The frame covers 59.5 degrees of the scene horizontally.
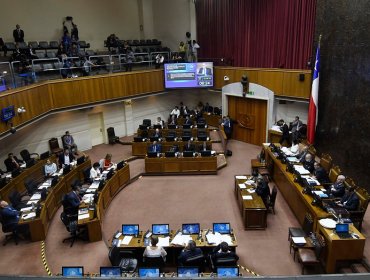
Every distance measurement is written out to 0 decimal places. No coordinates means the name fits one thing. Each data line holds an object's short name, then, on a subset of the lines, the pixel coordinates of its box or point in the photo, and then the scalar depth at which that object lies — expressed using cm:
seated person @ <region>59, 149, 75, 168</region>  1298
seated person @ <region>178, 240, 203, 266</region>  683
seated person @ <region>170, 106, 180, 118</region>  1959
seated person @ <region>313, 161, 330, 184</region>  988
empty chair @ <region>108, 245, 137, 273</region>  693
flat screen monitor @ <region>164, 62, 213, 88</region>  1819
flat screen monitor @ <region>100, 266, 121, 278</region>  612
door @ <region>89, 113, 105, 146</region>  1772
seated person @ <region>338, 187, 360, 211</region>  816
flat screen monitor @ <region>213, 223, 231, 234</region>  768
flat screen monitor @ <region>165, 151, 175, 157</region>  1342
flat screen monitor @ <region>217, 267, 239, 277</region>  602
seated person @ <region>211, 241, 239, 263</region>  675
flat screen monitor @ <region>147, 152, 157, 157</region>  1355
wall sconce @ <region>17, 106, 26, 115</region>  1158
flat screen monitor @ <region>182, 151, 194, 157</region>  1327
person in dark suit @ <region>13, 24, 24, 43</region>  1500
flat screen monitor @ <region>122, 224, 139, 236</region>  786
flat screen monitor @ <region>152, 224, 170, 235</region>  776
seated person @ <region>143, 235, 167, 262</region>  694
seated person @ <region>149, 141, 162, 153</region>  1437
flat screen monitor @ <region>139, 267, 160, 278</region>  610
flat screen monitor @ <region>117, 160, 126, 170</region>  1217
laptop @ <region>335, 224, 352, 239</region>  695
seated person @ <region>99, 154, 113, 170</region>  1216
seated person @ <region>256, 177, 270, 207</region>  967
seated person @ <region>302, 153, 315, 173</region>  1056
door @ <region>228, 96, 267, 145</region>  1664
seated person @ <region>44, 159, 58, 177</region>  1200
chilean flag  1182
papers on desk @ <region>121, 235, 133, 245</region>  752
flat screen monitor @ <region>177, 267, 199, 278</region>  613
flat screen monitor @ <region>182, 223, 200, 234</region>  774
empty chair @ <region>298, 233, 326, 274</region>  688
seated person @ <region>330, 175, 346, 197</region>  889
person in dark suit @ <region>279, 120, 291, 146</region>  1445
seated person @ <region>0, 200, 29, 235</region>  854
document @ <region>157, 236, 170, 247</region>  735
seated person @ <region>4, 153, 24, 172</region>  1197
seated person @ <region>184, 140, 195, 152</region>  1420
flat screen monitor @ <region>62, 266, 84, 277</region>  611
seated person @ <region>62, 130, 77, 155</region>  1523
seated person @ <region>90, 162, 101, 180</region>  1135
